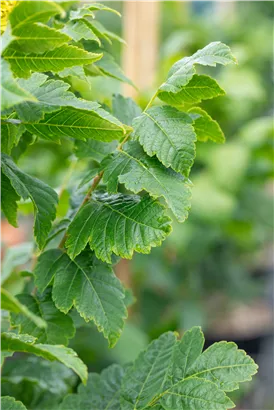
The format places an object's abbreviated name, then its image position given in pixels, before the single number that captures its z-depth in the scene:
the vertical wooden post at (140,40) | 1.96
